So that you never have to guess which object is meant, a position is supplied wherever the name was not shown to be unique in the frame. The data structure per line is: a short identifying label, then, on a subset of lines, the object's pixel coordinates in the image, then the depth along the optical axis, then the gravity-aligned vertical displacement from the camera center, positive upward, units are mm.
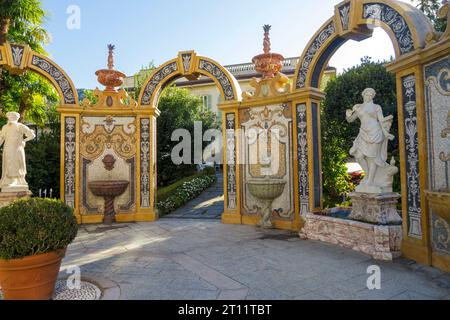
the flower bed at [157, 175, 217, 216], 9828 -746
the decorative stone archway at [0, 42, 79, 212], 7859 +2177
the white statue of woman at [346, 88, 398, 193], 5398 +442
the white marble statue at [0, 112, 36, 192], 7125 +508
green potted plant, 3055 -725
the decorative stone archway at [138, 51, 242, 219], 8016 +2013
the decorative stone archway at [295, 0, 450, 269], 4473 +1352
